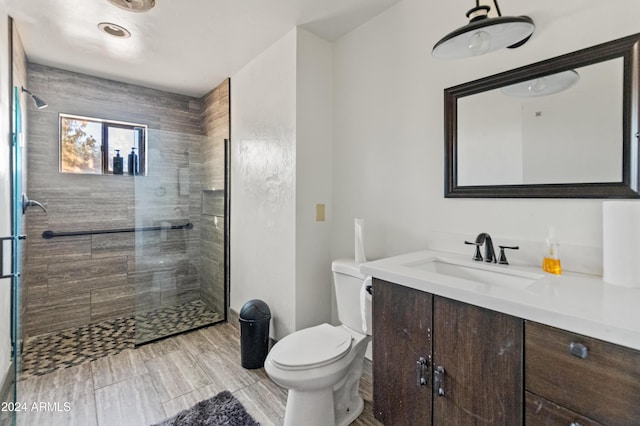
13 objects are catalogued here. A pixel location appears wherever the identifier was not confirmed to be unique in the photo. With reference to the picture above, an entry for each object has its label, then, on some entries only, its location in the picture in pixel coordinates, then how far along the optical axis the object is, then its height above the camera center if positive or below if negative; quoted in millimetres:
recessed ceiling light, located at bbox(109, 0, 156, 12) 1854 +1283
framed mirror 1172 +369
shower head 2337 +845
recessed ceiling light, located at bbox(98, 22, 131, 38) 2123 +1304
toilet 1486 -768
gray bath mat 1673 -1162
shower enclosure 2717 -158
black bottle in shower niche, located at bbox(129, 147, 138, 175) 3135 +516
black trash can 2234 -930
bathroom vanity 801 -442
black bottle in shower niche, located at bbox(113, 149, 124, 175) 3084 +481
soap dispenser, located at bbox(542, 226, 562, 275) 1273 -191
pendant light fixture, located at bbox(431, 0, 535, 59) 1174 +719
